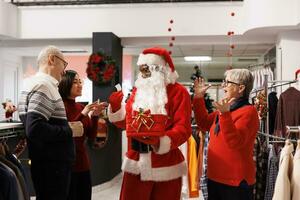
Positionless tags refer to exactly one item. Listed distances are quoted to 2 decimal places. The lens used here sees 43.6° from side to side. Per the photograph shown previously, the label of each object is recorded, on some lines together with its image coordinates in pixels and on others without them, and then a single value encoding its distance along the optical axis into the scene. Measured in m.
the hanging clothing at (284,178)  1.89
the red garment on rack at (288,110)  3.86
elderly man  2.10
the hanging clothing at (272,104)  4.36
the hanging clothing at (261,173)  3.32
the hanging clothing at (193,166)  3.82
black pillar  5.63
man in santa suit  2.30
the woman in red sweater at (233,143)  2.33
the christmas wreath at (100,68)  5.70
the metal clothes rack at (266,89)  3.39
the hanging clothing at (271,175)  3.06
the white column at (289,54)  5.93
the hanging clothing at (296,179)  1.87
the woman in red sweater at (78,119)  2.80
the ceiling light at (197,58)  9.74
